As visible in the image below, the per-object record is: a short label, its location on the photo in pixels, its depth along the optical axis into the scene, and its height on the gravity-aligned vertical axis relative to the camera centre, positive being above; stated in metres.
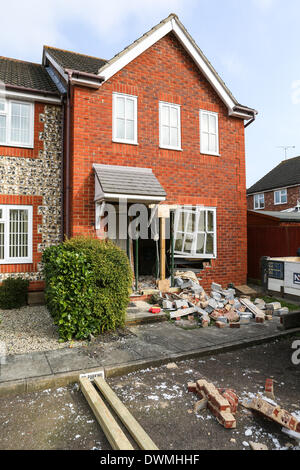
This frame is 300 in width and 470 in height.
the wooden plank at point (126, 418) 2.83 -1.92
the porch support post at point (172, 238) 8.99 +0.10
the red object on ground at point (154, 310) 7.33 -1.70
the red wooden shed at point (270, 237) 11.45 +0.16
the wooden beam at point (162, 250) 8.77 -0.28
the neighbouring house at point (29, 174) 8.77 +2.05
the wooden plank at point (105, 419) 2.83 -1.92
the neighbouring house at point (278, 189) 25.67 +4.85
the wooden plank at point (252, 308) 7.36 -1.74
